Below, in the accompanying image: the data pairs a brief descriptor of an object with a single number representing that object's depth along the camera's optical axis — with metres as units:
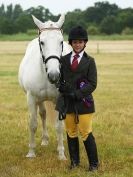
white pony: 6.63
